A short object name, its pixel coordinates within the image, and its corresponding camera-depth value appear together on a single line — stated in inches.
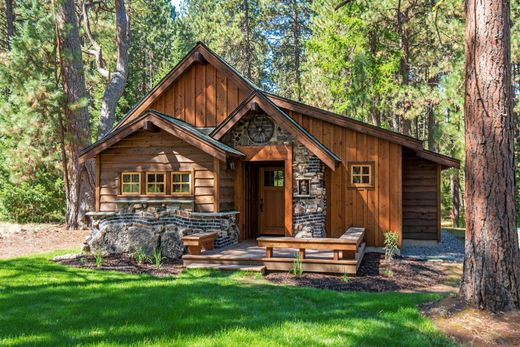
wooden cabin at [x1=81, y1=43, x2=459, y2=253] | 425.1
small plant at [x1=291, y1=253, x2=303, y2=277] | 330.6
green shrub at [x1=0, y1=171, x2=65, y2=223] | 717.8
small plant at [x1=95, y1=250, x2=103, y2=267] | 363.4
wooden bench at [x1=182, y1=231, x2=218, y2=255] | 366.6
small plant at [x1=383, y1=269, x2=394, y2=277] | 331.7
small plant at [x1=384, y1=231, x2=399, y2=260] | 409.1
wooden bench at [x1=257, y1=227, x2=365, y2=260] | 330.3
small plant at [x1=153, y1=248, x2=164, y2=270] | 360.8
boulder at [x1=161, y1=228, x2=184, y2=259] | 402.9
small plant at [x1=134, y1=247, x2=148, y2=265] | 385.0
